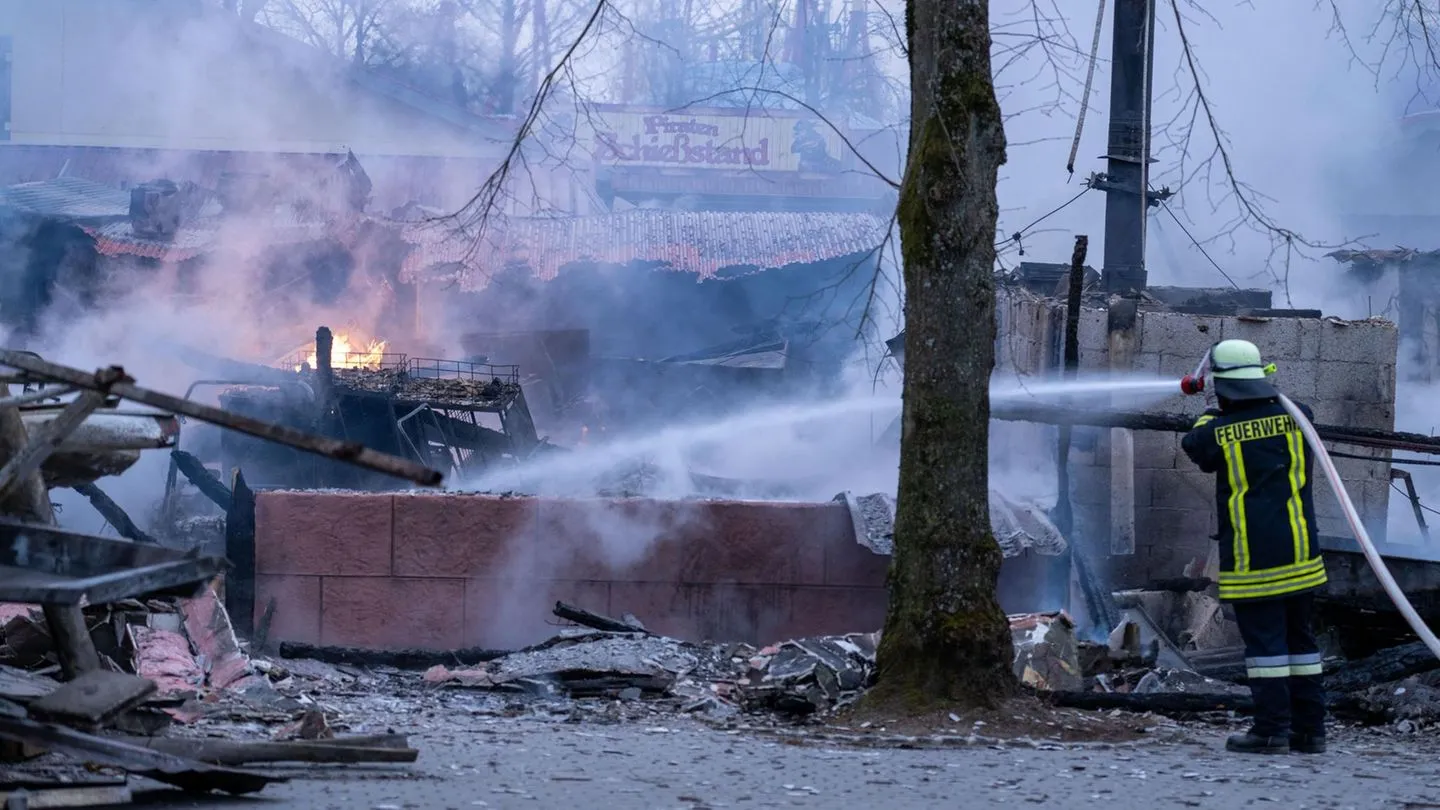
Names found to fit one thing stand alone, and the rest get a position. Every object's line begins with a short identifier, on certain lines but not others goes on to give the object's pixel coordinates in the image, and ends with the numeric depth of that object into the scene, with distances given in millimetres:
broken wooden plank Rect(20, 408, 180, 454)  10430
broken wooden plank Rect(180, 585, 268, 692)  14883
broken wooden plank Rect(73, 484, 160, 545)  21000
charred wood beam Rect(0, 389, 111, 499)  7875
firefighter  12102
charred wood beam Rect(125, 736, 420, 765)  8703
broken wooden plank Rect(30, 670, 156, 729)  7859
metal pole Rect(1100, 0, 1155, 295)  23797
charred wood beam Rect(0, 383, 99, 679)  9133
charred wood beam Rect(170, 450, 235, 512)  19969
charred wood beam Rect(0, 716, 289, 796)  7652
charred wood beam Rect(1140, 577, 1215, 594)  19937
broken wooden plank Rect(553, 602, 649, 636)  18016
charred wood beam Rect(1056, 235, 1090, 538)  19453
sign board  69625
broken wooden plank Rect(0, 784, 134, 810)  7546
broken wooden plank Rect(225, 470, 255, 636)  18656
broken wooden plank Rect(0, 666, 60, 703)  8777
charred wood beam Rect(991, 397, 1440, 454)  17328
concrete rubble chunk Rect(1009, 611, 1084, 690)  15539
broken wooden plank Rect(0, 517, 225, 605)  8406
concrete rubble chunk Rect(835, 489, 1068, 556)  18859
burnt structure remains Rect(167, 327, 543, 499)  31859
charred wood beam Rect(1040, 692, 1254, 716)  14375
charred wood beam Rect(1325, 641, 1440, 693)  15518
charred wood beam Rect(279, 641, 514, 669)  18062
